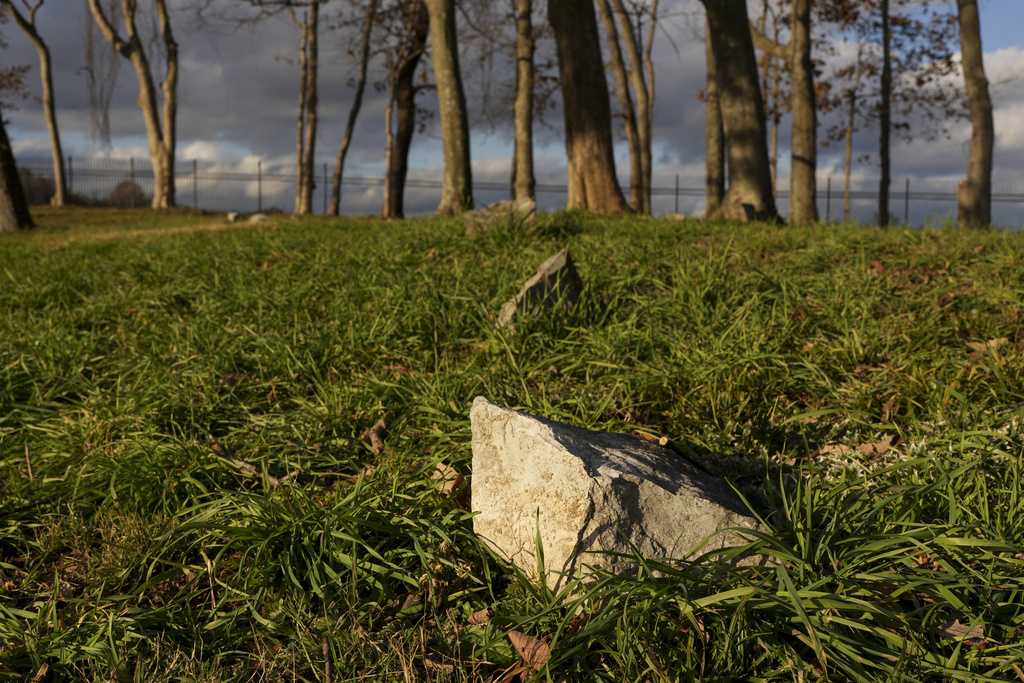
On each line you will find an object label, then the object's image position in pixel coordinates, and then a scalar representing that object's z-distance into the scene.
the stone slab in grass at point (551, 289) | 4.32
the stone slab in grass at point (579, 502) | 2.17
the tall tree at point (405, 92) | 17.86
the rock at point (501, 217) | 6.80
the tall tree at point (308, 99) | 21.05
